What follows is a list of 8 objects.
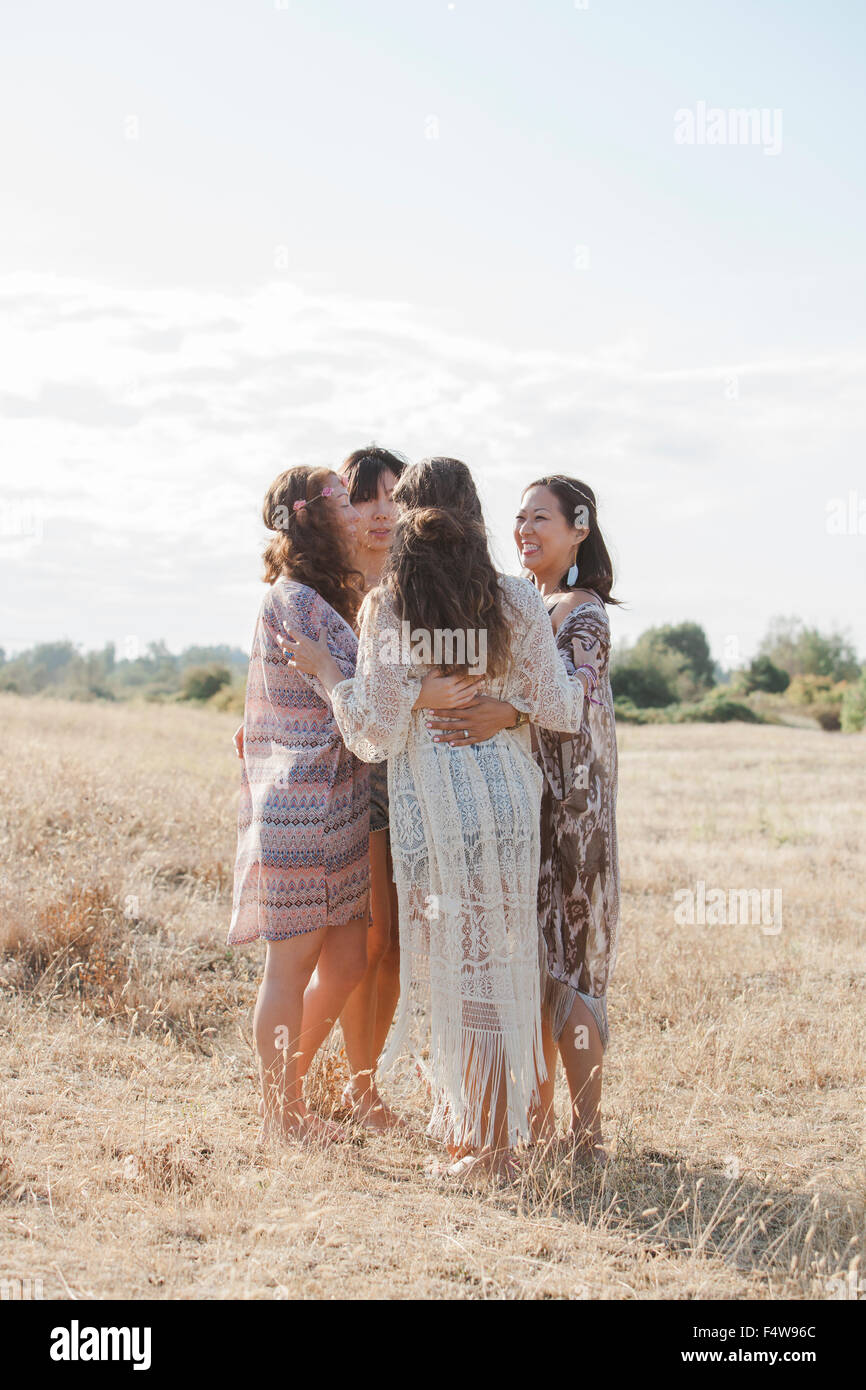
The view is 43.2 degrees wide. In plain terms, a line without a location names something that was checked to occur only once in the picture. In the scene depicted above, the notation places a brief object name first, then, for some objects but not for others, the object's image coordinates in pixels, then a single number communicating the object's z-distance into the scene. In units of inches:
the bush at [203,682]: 1792.6
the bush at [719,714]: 1649.9
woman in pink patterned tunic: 148.9
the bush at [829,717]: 1739.7
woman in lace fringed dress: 132.6
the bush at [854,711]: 1624.0
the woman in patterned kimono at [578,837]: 149.3
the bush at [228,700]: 1536.7
